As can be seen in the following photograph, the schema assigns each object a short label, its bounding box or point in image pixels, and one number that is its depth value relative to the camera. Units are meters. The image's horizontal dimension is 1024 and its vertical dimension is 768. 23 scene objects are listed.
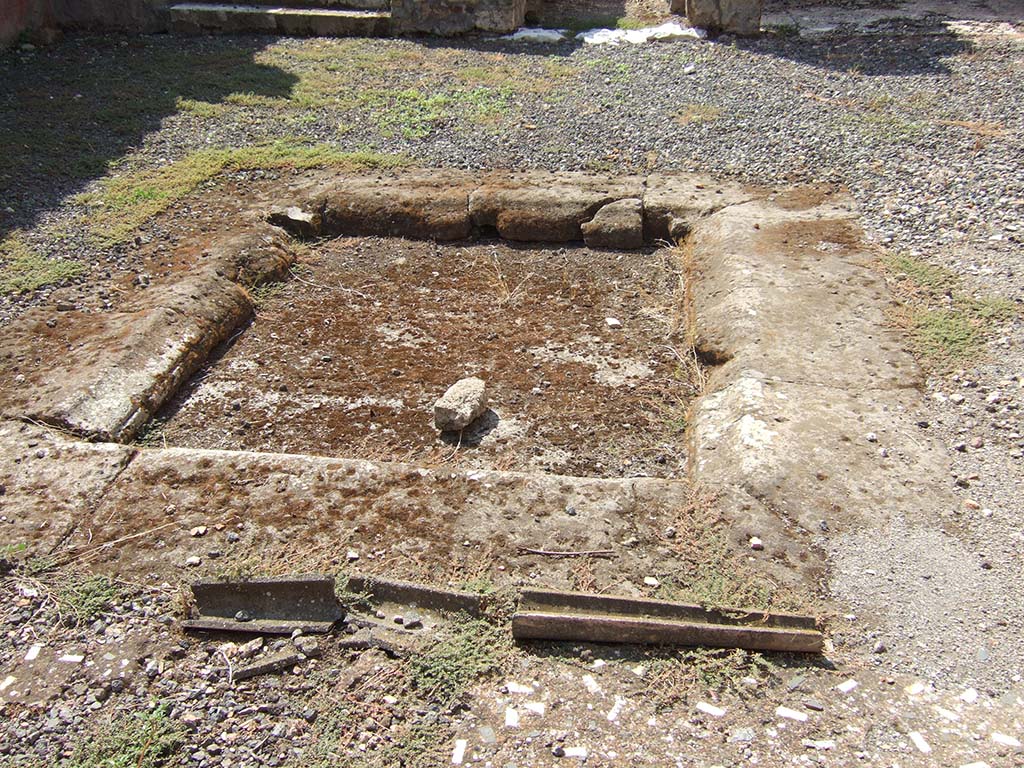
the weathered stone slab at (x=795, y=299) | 4.66
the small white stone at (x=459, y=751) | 2.80
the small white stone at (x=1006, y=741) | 2.75
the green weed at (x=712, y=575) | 3.32
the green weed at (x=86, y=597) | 3.41
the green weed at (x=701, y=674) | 3.01
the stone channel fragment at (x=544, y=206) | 6.64
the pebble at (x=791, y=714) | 2.89
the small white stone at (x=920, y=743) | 2.75
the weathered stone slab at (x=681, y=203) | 6.49
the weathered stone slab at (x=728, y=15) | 10.34
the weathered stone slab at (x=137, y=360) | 4.48
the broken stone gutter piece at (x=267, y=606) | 3.33
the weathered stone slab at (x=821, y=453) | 3.74
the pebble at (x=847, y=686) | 2.99
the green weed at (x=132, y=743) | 2.82
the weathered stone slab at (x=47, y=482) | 3.78
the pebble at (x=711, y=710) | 2.93
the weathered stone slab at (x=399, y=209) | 6.76
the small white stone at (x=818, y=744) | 2.79
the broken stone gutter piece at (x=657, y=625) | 3.15
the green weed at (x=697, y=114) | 8.12
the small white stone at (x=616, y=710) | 2.93
